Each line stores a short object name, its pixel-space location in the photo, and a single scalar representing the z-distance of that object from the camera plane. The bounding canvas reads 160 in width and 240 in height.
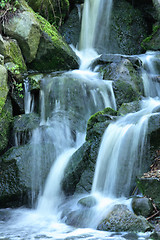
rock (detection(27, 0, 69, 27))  10.64
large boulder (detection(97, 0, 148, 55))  12.29
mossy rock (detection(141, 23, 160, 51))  11.02
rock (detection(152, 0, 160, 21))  11.69
